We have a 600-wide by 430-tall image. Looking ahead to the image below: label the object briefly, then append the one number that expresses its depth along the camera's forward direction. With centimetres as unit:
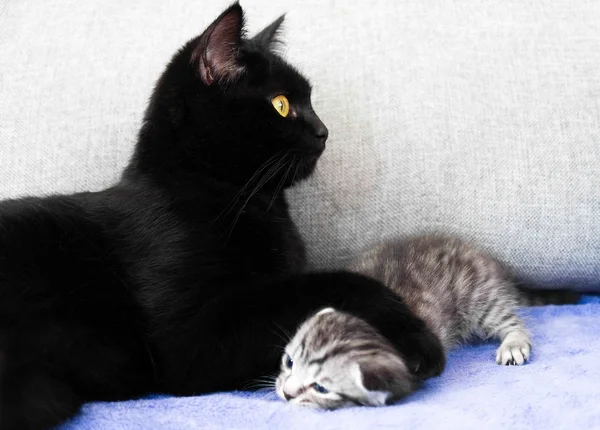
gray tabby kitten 77
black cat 78
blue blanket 72
